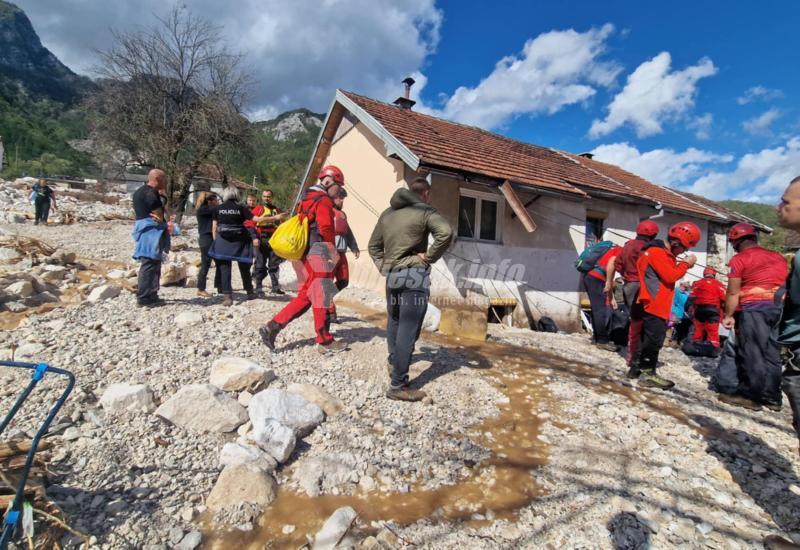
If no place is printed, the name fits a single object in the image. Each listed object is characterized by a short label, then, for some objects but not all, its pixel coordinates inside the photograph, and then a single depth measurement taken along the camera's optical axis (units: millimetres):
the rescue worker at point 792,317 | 1835
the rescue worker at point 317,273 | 3678
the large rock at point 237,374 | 2822
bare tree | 17797
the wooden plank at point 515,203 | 7219
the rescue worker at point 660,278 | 3717
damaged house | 7508
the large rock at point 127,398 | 2412
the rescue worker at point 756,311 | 3656
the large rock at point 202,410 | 2400
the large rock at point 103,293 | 4613
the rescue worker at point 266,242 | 6058
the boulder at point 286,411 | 2395
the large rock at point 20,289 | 4346
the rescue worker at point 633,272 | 4168
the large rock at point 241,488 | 1871
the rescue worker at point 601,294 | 5340
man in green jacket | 3078
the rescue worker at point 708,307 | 5740
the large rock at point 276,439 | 2193
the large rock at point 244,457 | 2059
